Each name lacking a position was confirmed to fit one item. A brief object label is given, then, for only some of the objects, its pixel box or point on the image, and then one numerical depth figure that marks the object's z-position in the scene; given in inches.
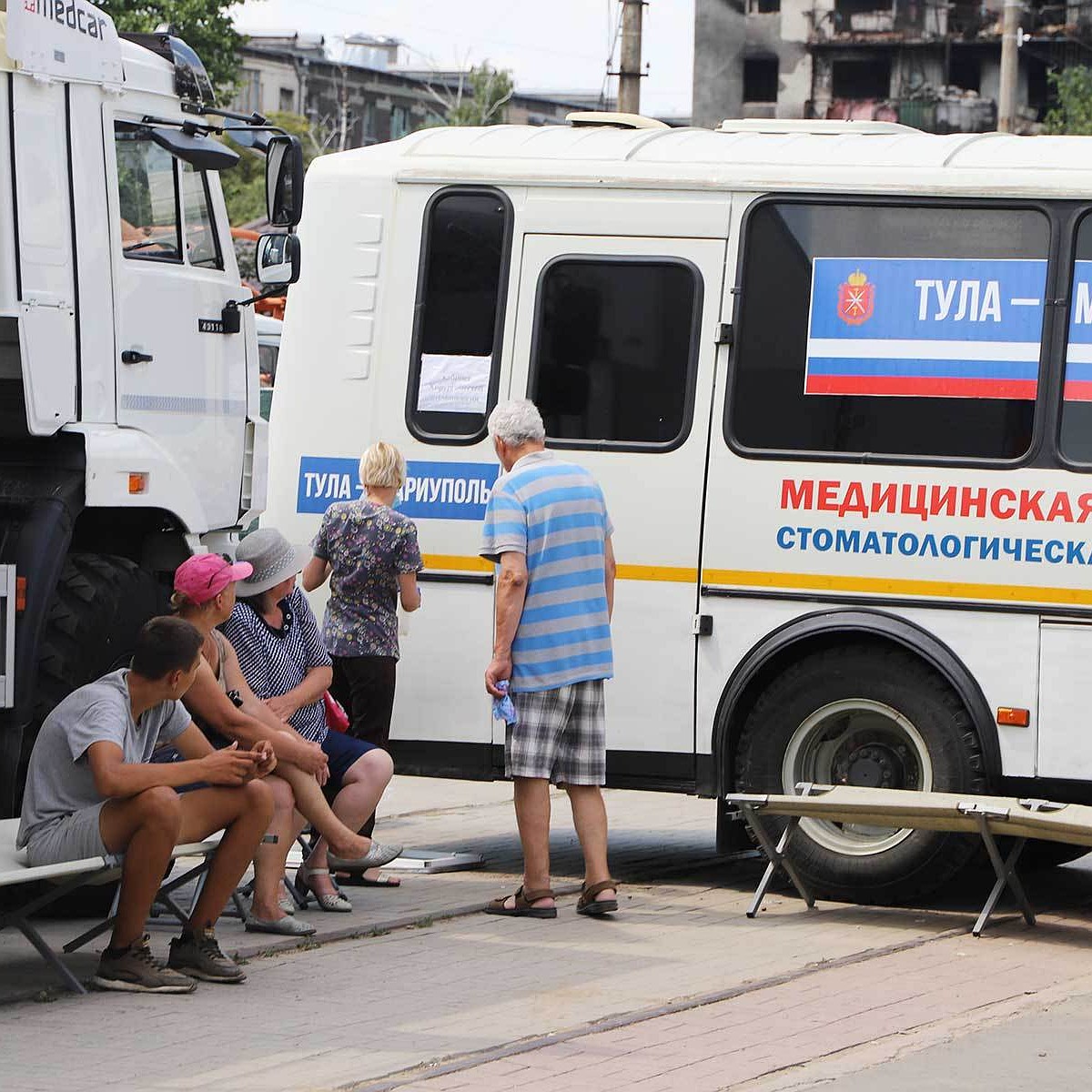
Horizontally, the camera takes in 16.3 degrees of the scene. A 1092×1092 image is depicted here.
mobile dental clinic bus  600.6
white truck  531.4
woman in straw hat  551.9
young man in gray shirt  458.6
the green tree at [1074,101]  3455.9
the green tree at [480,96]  5283.1
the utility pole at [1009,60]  1866.6
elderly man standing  570.7
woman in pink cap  505.7
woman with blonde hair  608.4
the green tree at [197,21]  2488.8
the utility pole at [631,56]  1492.4
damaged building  4539.1
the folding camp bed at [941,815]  546.1
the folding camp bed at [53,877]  449.8
